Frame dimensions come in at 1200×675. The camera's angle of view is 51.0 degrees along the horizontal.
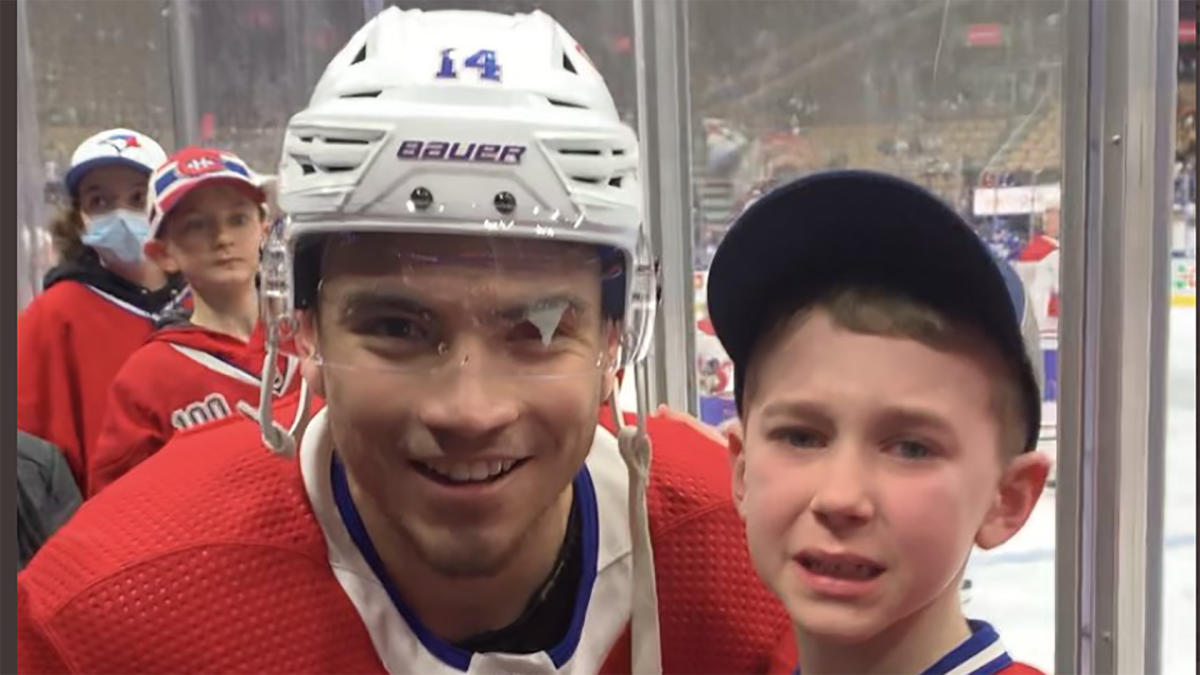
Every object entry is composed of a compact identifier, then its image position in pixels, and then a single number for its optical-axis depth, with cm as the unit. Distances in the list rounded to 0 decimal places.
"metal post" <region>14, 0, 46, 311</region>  125
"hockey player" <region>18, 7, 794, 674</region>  83
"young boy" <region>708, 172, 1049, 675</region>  69
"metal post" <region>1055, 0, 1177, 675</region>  137
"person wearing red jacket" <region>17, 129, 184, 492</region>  165
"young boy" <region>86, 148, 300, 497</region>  140
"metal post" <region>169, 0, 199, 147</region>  161
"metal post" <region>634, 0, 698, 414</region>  142
